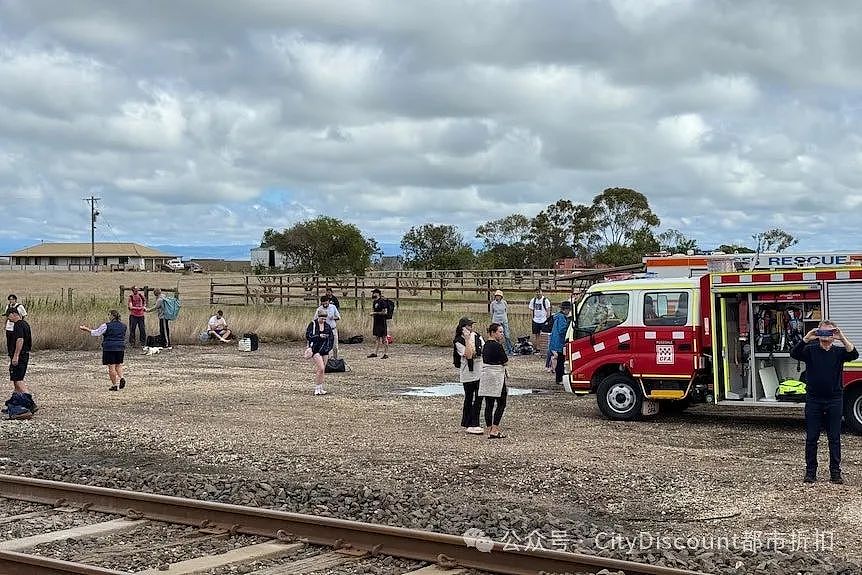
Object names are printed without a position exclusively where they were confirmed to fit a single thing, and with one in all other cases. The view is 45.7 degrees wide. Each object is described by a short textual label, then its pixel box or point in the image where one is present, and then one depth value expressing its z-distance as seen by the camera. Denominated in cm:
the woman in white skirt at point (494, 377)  1312
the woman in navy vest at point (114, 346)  1786
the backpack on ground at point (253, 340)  2742
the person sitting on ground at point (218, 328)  2891
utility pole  10938
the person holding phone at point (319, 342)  1759
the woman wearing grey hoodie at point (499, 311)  2396
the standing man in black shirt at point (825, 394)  1040
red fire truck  1353
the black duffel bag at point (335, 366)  2161
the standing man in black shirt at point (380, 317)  2436
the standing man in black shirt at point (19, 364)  1506
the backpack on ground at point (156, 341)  2706
